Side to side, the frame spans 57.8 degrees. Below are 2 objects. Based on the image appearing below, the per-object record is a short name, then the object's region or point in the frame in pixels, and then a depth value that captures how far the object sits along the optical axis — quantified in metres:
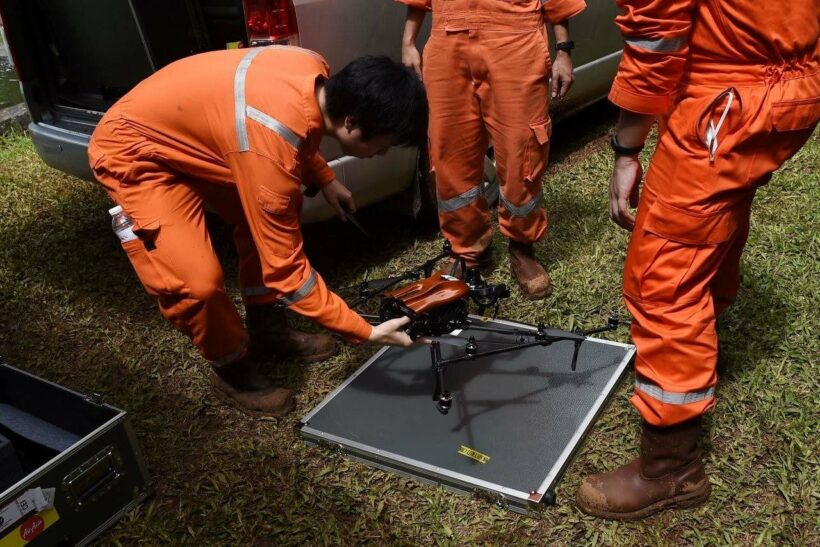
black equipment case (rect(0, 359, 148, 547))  2.09
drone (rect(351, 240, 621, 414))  2.56
